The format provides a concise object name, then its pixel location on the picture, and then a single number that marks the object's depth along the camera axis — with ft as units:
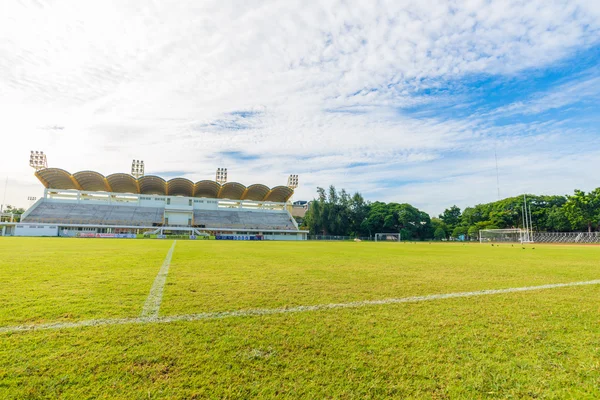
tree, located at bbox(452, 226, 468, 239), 218.79
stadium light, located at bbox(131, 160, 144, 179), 202.26
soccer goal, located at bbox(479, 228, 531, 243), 141.38
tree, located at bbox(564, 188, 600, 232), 158.51
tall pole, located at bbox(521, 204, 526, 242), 195.26
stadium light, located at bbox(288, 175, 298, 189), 237.04
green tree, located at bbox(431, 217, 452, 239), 233.76
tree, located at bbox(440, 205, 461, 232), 256.66
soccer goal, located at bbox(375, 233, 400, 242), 212.02
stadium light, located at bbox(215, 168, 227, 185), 230.68
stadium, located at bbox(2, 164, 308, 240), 156.25
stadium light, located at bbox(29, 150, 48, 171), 176.04
